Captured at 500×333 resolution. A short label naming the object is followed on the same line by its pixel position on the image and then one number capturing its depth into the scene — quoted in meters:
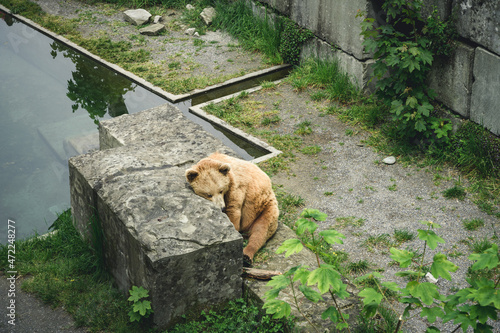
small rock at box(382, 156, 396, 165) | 7.78
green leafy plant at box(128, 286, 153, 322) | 4.40
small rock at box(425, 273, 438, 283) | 5.63
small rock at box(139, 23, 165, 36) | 12.27
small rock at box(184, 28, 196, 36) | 12.31
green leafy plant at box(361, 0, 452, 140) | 7.66
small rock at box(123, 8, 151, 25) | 12.72
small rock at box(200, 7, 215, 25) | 12.48
